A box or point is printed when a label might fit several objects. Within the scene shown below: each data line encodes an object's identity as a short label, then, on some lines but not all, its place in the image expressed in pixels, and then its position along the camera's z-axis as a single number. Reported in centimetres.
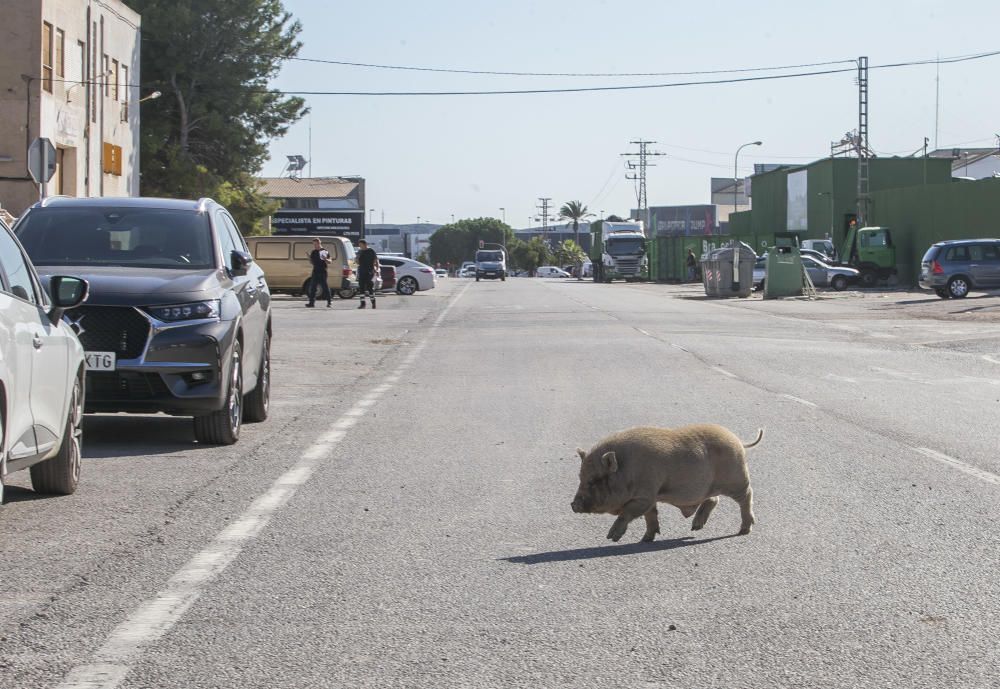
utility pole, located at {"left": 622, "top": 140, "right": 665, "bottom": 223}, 13438
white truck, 8219
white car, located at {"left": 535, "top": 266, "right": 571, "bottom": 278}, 14338
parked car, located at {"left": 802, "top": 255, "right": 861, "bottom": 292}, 5344
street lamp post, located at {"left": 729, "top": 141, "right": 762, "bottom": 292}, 4750
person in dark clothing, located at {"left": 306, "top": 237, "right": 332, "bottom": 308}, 3556
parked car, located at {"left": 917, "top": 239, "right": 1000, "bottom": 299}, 4078
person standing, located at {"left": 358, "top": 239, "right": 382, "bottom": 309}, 3759
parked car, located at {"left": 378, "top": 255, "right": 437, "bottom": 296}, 5097
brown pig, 628
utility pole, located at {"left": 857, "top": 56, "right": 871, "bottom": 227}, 5522
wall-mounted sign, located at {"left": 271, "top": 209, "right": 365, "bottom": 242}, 9875
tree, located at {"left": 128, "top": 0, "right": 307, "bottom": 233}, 6016
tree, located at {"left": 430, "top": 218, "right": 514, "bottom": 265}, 19850
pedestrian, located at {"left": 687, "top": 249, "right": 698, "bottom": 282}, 7044
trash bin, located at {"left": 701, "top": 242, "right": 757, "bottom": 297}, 4769
